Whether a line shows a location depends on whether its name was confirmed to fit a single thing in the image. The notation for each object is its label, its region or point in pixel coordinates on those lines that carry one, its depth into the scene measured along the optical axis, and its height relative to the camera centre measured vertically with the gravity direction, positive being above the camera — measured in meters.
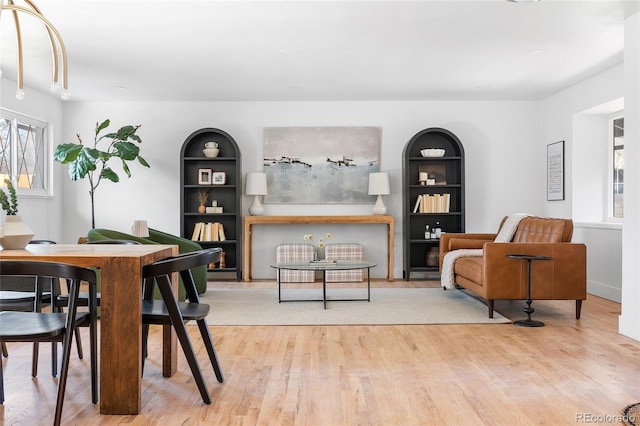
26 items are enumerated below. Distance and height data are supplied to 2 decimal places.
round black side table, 4.48 -0.70
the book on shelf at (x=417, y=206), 7.24 +0.03
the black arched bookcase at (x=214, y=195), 7.17 +0.17
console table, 7.06 -0.16
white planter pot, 2.94 -0.14
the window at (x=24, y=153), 6.20 +0.63
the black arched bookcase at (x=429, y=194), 7.16 +0.18
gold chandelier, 2.41 +0.67
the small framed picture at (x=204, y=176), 7.33 +0.41
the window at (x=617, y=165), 6.29 +0.48
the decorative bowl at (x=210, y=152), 7.21 +0.71
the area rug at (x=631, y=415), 2.41 -0.90
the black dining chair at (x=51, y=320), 2.27 -0.49
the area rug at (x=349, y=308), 4.69 -0.91
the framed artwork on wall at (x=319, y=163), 7.46 +0.59
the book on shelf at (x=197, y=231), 7.20 -0.29
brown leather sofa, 4.68 -0.52
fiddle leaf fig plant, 6.28 +0.59
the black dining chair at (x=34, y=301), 3.10 -0.51
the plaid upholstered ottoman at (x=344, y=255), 7.18 -0.59
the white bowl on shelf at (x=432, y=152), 7.25 +0.71
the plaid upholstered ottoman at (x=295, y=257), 7.17 -0.61
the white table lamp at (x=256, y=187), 7.21 +0.27
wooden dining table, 2.53 -0.52
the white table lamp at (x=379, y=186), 7.18 +0.28
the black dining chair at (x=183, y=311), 2.57 -0.50
